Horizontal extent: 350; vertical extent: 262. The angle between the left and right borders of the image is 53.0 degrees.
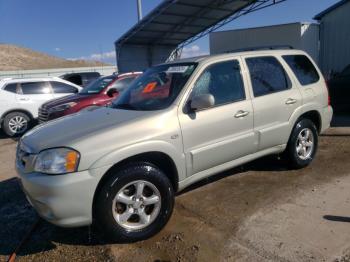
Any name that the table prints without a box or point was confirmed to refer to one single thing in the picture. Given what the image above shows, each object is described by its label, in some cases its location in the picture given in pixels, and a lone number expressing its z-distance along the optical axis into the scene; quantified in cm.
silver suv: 311
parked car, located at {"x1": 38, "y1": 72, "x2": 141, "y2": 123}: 820
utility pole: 2041
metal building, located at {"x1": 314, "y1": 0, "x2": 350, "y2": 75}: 1464
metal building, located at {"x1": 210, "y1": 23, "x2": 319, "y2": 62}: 1522
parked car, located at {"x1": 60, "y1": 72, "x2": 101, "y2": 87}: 1914
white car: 1045
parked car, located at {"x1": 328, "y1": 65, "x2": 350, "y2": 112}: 962
